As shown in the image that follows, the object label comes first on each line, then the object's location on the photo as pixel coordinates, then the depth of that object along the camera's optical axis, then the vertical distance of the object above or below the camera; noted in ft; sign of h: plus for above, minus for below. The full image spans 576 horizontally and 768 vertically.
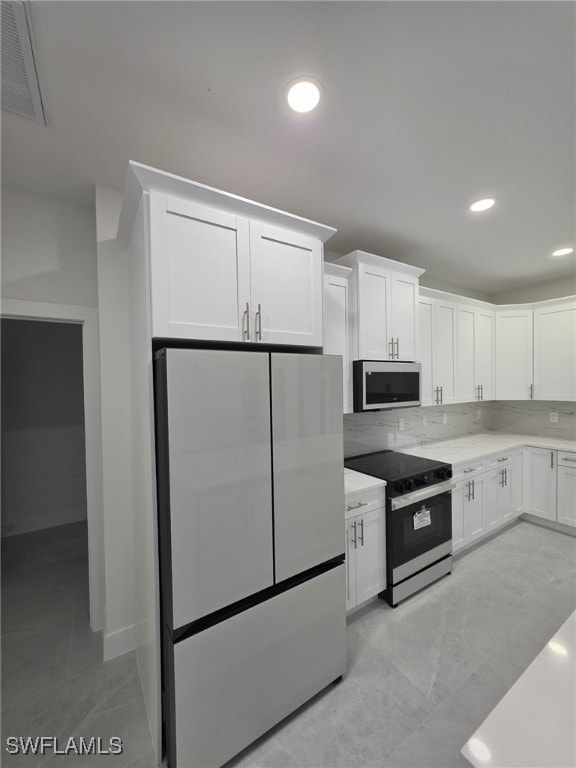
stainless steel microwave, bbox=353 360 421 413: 8.22 -0.27
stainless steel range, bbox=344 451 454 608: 7.48 -3.76
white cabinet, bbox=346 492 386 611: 6.95 -4.15
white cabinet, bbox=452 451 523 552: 9.37 -4.05
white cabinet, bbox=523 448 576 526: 10.81 -4.01
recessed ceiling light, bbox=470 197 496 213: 7.16 +3.99
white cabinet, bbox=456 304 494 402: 11.66 +0.80
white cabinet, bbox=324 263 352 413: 7.84 +1.49
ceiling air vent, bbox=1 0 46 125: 3.35 +3.89
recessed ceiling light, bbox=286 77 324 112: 4.13 +3.88
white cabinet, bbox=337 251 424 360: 8.22 +1.90
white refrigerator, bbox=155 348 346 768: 4.14 -2.45
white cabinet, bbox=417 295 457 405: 10.37 +0.87
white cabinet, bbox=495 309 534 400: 12.58 +0.76
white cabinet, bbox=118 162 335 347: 4.34 +1.77
